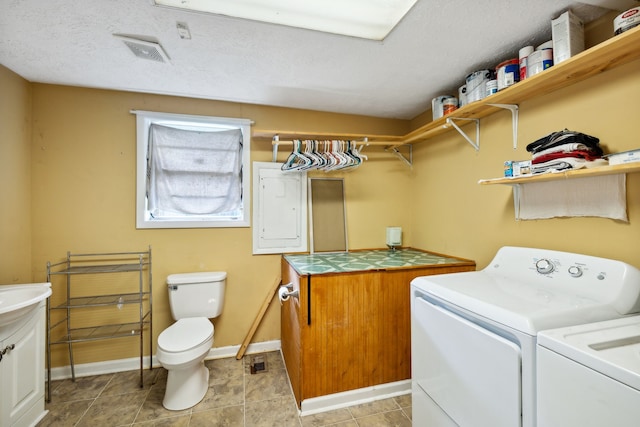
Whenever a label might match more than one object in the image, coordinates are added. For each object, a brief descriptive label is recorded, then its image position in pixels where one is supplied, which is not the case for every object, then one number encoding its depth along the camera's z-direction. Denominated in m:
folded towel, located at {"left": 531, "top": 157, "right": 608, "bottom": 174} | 1.15
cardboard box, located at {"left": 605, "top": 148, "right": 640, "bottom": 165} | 0.99
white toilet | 1.71
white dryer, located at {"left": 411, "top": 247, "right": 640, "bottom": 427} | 0.88
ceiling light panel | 1.29
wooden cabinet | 1.72
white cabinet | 1.42
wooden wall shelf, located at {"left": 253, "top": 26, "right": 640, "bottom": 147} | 1.09
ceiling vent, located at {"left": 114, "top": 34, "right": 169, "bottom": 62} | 1.52
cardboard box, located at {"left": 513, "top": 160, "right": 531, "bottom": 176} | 1.39
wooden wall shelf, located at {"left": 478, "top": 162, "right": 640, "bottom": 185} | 1.00
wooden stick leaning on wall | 2.36
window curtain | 2.31
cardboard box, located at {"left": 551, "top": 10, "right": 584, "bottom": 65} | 1.27
